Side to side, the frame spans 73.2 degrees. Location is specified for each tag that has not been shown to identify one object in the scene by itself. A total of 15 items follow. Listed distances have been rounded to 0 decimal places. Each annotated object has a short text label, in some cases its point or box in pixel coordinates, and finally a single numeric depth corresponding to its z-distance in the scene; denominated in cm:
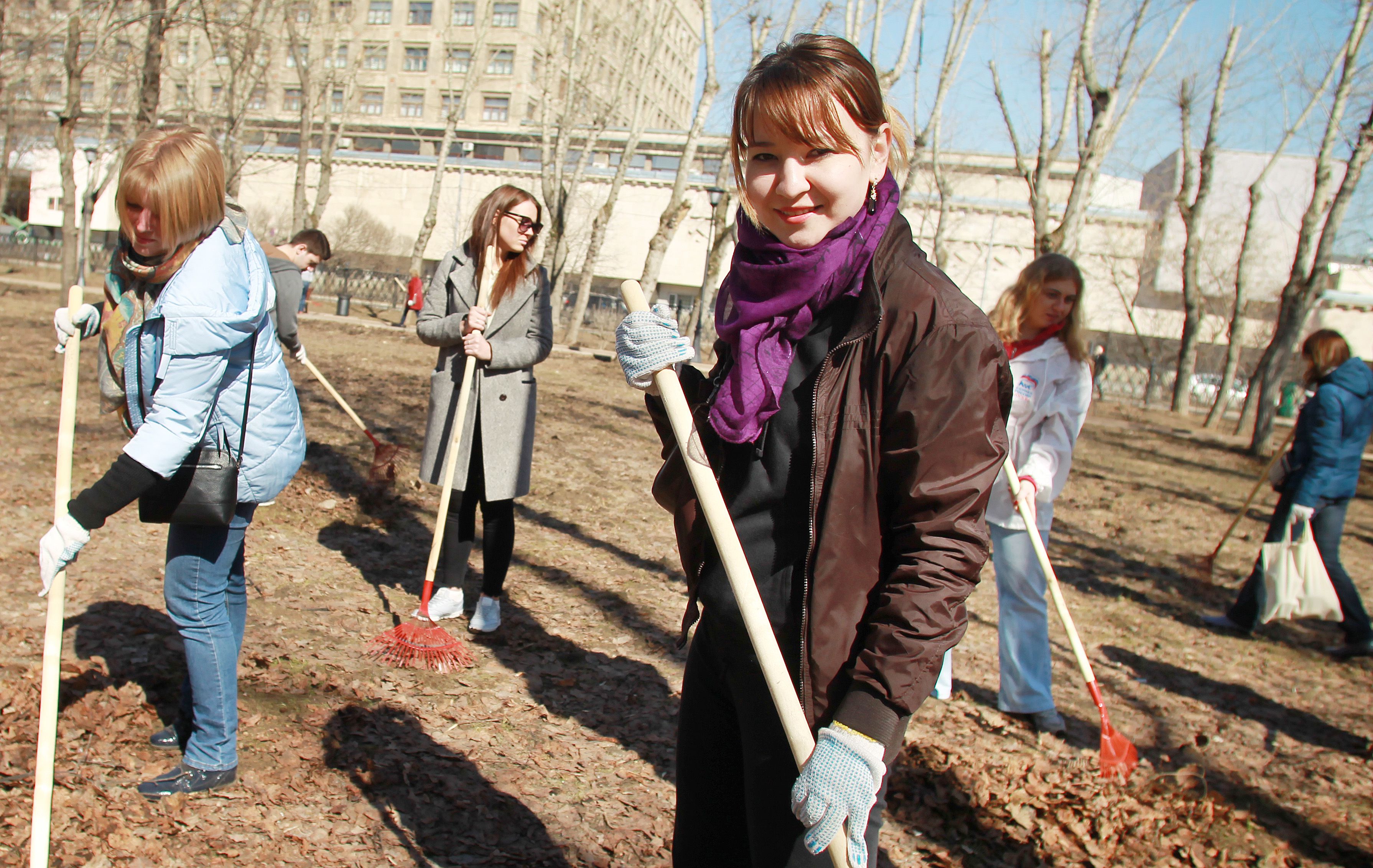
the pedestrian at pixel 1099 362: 2736
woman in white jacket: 405
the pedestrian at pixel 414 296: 2300
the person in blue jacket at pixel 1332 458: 593
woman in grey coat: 439
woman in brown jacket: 147
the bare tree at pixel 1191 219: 2158
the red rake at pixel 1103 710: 379
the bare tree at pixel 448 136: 2684
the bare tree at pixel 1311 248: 1512
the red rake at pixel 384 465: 636
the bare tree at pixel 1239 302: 2178
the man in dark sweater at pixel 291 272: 607
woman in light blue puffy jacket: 246
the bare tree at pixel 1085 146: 1282
